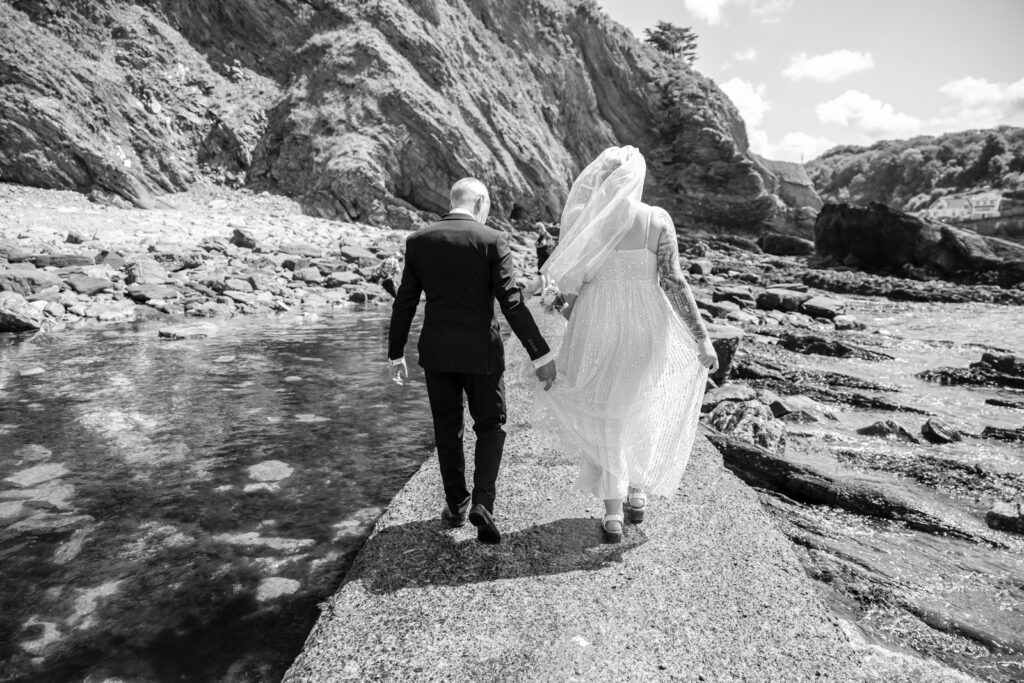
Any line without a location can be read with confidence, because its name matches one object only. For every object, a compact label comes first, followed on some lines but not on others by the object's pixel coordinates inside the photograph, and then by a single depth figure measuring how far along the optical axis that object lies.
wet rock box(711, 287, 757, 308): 19.11
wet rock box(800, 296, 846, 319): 18.30
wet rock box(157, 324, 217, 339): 11.15
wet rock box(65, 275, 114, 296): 13.38
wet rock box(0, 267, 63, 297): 12.48
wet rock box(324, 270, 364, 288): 17.94
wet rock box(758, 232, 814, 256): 43.62
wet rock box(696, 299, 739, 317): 16.28
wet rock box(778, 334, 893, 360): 12.50
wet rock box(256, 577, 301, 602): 3.39
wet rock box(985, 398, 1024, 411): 8.96
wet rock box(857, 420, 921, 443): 6.98
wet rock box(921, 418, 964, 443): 6.93
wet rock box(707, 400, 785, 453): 6.43
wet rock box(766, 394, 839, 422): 7.71
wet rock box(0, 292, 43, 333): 11.11
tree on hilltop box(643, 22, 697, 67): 68.81
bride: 3.60
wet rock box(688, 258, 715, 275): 27.81
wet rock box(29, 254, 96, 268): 13.98
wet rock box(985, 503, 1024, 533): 4.52
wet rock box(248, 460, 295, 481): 5.14
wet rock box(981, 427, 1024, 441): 7.23
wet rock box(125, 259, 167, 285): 14.52
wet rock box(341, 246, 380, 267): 20.61
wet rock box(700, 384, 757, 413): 7.50
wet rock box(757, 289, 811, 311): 19.42
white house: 91.50
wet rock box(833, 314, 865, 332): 16.81
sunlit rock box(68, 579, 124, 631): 3.12
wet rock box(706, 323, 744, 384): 9.02
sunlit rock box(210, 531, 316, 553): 3.96
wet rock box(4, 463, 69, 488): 4.81
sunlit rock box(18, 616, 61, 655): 2.90
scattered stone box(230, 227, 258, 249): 19.34
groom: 3.45
